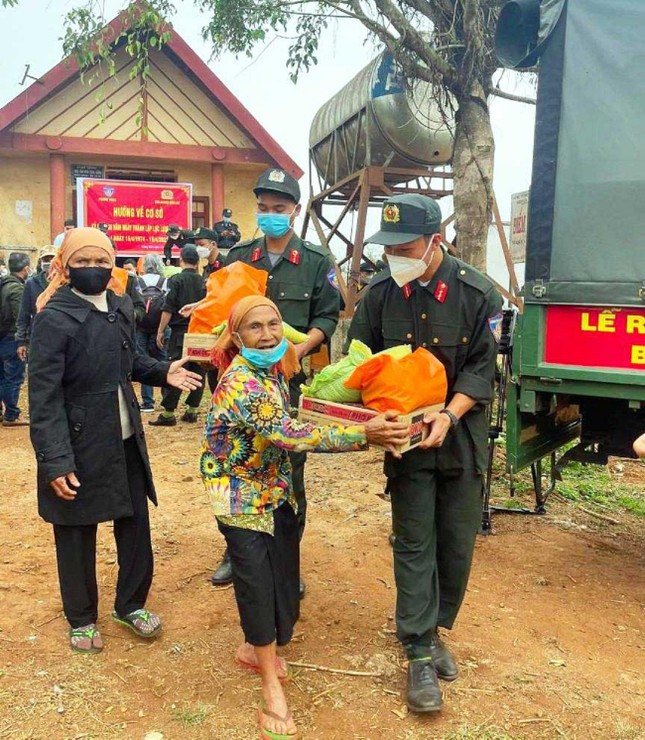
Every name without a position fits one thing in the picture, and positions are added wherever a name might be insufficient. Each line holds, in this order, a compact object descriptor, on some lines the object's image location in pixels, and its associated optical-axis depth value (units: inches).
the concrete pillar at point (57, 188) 501.7
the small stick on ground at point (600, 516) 203.6
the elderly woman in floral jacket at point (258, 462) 100.1
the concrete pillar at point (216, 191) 536.1
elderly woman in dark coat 115.0
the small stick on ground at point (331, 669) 119.0
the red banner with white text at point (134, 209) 500.1
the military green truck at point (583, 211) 140.2
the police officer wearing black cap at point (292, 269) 146.3
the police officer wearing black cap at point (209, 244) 301.4
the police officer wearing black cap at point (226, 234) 422.9
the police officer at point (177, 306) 289.6
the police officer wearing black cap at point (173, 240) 430.9
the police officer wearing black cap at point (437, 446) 110.6
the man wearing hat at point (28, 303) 285.4
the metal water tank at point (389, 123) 361.1
